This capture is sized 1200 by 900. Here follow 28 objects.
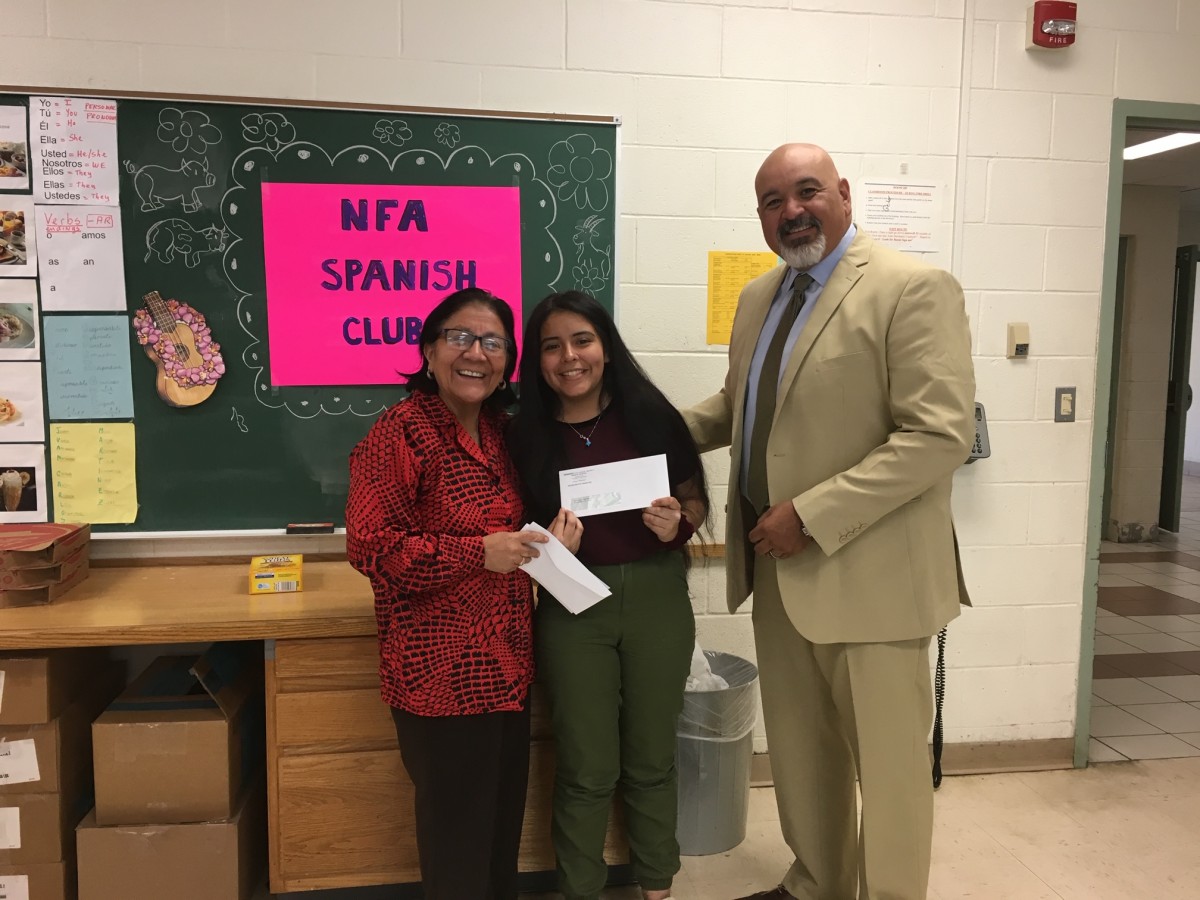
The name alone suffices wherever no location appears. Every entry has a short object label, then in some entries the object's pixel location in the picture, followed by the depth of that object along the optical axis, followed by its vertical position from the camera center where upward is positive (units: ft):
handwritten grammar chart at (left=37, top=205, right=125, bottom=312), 7.39 +0.89
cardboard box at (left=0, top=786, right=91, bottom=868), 6.26 -3.66
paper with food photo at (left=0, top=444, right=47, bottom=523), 7.52 -1.18
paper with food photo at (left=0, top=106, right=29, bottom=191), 7.23 +1.85
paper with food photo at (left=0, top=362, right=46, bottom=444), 7.47 -0.45
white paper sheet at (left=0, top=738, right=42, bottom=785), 6.22 -3.12
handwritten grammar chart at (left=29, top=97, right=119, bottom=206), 7.27 +1.85
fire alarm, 8.27 +3.50
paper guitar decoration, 7.56 +0.07
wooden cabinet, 6.50 -3.34
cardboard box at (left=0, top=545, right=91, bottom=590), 6.55 -1.81
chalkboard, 7.51 +1.07
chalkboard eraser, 7.84 -1.63
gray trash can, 7.61 -3.79
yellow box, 7.02 -1.88
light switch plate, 8.92 -0.39
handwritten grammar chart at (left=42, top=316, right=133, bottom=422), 7.48 -0.08
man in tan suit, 5.49 -0.74
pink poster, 7.65 +0.90
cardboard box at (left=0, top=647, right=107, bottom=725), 6.15 -2.52
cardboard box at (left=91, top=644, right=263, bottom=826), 6.33 -3.14
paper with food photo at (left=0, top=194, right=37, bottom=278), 7.32 +1.04
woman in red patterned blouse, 5.29 -1.44
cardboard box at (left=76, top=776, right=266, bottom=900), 6.27 -3.92
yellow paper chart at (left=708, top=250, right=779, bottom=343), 8.28 +0.86
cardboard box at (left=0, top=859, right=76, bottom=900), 6.31 -4.08
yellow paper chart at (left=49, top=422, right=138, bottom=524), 7.59 -1.07
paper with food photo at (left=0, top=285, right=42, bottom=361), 7.39 +0.31
